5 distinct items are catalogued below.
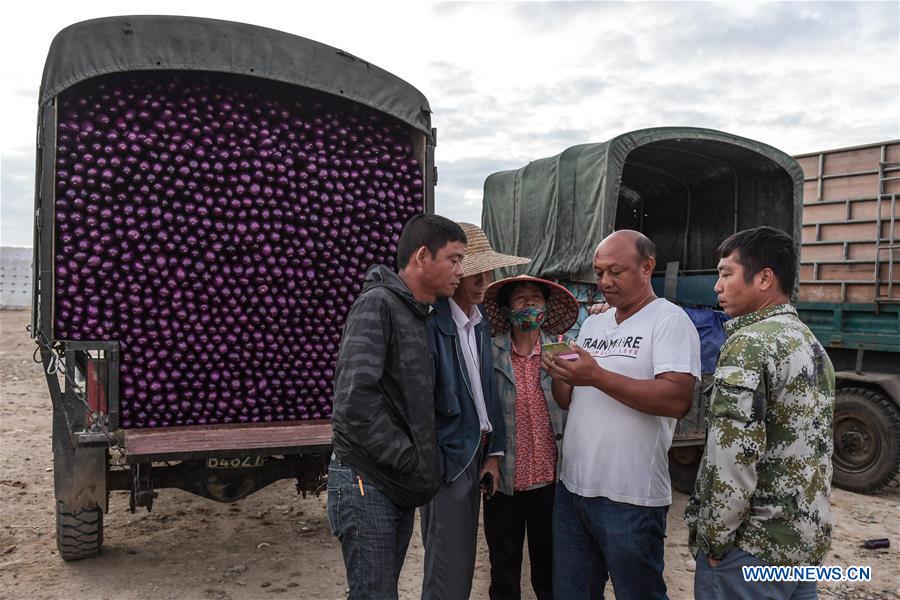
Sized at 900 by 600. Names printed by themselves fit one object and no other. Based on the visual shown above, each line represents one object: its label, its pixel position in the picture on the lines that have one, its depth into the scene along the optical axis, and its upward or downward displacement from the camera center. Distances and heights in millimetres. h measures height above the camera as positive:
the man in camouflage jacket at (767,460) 1906 -491
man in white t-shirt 2322 -534
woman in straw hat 2965 -664
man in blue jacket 2367 -592
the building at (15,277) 29734 -759
